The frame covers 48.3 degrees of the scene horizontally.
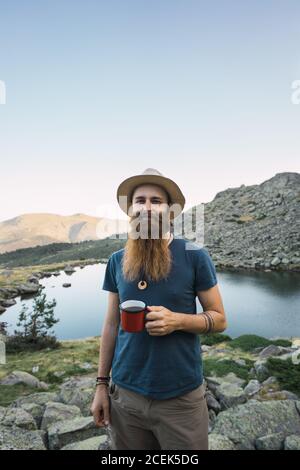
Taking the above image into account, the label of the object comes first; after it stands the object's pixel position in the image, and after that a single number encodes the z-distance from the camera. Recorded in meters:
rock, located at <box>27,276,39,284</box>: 37.19
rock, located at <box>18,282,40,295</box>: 32.12
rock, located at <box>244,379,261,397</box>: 6.58
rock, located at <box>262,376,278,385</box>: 7.06
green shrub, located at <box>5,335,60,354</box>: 14.27
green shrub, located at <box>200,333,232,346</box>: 14.11
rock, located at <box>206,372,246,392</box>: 6.75
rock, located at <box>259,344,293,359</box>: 10.62
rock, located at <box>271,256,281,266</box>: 37.28
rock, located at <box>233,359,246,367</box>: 9.50
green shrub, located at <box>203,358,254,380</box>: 8.48
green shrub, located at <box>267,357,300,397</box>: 6.72
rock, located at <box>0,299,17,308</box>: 26.37
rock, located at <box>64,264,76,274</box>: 45.95
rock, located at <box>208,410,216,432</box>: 5.21
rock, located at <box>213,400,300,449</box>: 4.25
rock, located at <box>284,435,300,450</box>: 3.96
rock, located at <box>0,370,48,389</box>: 8.67
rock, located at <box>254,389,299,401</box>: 6.10
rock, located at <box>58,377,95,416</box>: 6.13
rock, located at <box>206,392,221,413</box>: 6.00
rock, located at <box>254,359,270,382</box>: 7.72
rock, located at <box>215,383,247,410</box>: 6.02
